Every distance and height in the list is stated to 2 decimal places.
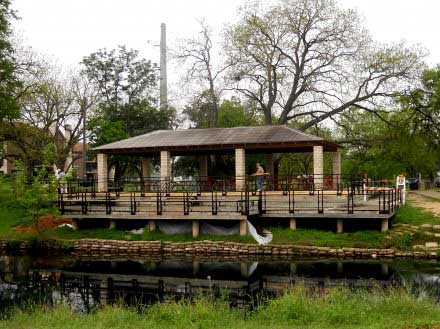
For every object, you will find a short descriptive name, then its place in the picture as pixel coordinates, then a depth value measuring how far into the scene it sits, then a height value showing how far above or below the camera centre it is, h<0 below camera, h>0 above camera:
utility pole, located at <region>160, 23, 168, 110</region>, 46.19 +9.47
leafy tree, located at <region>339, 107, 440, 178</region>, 35.06 +1.94
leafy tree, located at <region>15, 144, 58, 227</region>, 22.39 -0.65
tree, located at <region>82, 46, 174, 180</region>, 43.75 +6.86
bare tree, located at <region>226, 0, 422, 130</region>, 33.25 +7.50
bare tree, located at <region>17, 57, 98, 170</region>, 34.50 +5.13
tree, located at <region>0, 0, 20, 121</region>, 28.94 +5.89
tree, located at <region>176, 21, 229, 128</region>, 37.03 +7.21
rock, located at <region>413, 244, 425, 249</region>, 18.30 -2.54
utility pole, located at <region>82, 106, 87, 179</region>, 34.03 +2.36
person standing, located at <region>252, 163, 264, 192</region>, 23.72 -0.09
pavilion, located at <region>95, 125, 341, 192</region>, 25.81 +1.55
